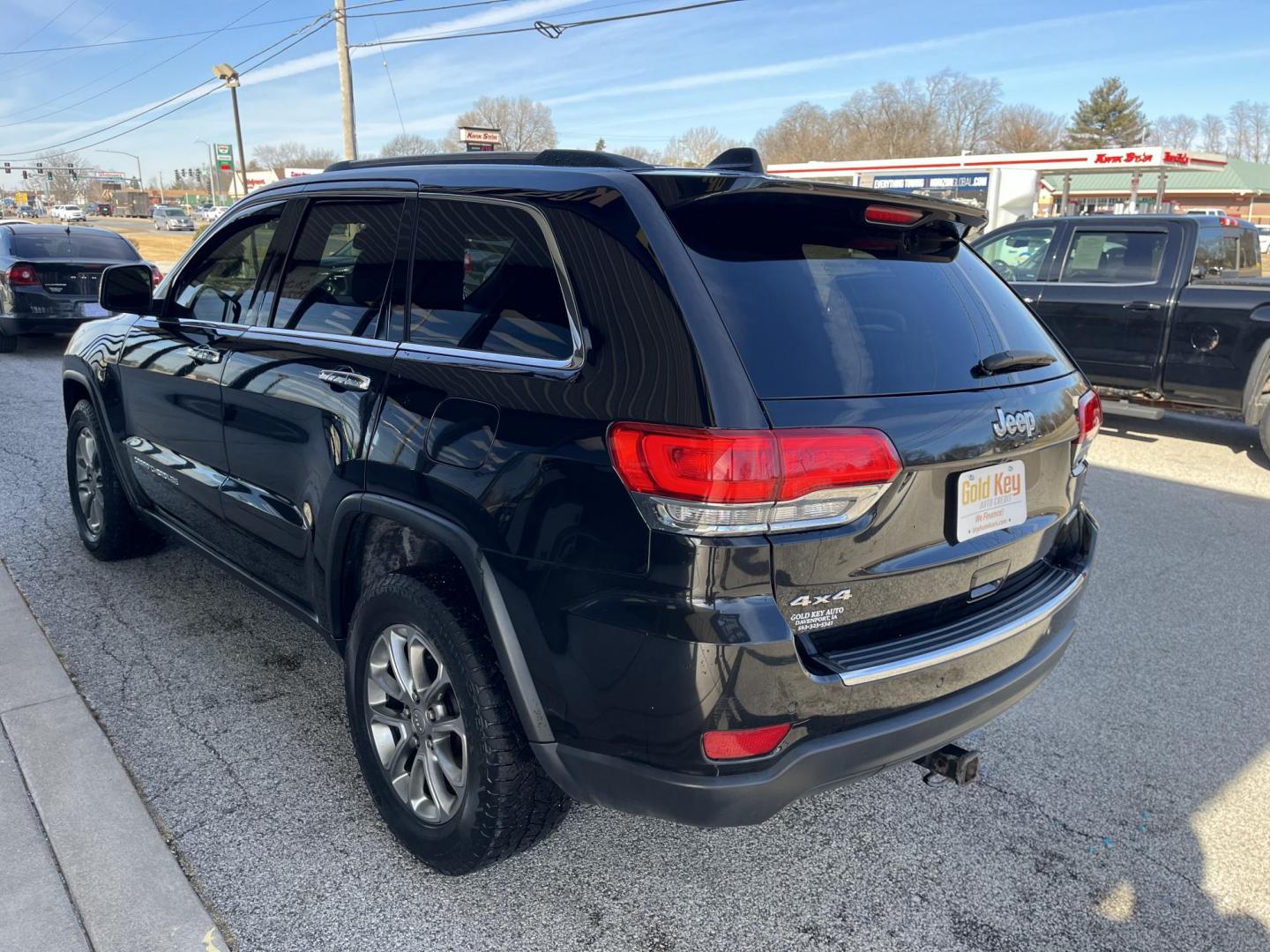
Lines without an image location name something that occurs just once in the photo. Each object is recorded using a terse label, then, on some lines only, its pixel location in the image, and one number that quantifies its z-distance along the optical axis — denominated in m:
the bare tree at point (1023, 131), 80.75
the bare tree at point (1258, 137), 107.12
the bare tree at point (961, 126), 80.88
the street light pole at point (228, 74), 36.69
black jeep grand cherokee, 2.00
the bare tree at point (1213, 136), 97.88
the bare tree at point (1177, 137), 90.91
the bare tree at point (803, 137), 76.69
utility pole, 24.80
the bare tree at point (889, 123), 76.81
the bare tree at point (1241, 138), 107.56
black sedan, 11.49
